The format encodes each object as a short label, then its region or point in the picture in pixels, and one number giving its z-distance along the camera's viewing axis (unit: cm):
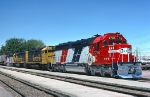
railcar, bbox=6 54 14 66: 6266
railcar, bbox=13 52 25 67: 5072
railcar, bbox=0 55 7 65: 7312
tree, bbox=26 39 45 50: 13630
